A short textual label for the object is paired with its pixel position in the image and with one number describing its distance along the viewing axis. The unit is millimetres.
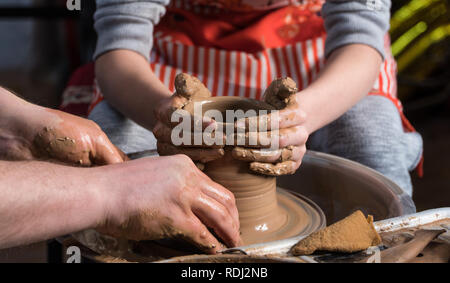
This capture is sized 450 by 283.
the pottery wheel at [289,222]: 1206
